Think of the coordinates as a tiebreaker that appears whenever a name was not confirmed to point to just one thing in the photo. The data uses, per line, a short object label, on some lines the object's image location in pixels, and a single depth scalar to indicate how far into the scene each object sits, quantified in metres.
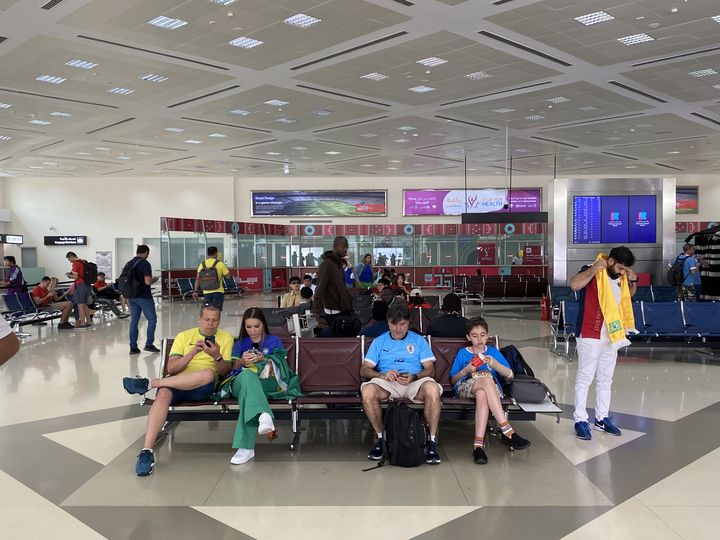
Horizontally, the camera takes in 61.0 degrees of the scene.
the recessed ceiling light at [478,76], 12.20
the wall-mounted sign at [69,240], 28.61
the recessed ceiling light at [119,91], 13.14
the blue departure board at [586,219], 12.64
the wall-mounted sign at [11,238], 27.03
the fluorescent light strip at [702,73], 11.92
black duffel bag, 4.88
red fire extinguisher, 14.33
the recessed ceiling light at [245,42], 10.11
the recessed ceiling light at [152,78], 12.11
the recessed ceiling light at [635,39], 9.89
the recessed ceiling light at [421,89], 13.29
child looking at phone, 4.55
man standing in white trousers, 5.12
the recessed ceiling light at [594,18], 8.92
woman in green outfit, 4.45
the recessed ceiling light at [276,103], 14.44
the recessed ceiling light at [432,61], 11.26
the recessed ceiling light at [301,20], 9.06
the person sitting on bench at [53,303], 13.02
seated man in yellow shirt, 4.48
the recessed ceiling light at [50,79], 12.12
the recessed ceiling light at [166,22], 9.03
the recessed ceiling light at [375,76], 12.33
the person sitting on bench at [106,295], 15.08
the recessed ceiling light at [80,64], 11.14
